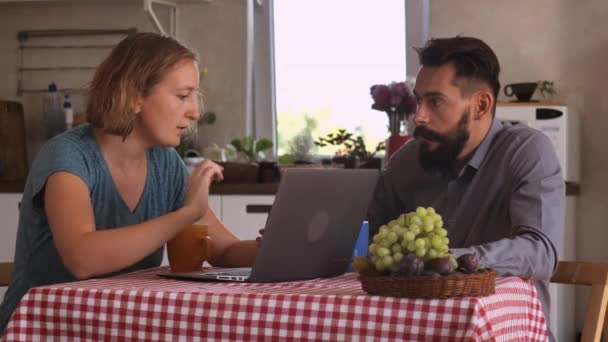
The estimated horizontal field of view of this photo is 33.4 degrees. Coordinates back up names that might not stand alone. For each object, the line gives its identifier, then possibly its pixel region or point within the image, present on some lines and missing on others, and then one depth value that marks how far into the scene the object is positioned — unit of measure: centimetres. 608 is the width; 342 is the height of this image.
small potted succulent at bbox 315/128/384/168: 425
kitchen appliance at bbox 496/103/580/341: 399
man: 211
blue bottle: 207
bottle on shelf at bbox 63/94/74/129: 467
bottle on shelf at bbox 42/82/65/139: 471
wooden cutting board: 458
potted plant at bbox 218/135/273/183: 418
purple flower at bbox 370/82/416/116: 397
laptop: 167
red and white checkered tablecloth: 141
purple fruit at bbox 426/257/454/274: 142
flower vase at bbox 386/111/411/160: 387
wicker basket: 141
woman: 198
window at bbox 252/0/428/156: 456
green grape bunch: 146
